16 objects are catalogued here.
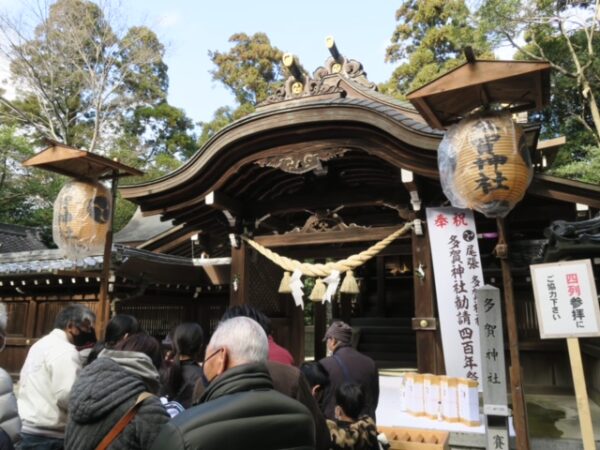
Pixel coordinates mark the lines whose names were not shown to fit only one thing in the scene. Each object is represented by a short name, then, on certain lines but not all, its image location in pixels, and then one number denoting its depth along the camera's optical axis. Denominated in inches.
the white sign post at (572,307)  139.8
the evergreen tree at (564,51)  727.1
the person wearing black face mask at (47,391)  111.8
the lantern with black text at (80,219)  208.2
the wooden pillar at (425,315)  245.3
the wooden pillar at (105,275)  187.5
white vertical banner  234.1
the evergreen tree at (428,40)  831.7
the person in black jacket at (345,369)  138.6
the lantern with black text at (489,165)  156.6
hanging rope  265.0
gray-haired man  55.2
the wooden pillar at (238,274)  306.2
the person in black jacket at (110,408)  71.4
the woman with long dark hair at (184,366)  123.3
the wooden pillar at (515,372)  142.9
